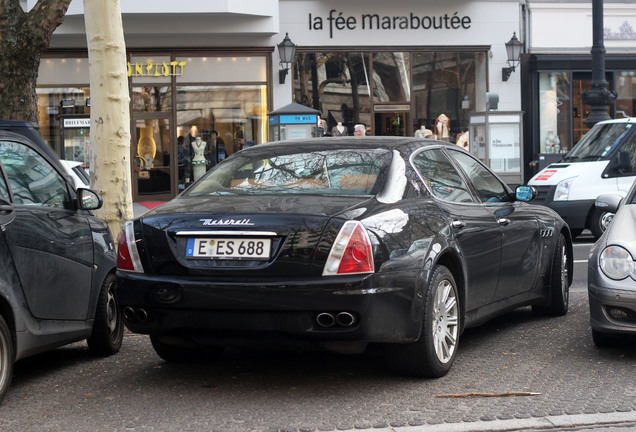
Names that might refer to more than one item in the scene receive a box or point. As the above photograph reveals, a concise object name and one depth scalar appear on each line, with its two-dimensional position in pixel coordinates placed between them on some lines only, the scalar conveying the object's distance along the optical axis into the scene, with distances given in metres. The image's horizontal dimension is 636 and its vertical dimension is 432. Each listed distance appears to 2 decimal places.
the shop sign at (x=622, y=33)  25.42
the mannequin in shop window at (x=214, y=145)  24.11
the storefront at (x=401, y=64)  24.11
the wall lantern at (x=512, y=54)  24.19
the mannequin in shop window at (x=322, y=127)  22.90
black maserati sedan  5.05
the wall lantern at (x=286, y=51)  23.27
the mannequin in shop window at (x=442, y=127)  24.83
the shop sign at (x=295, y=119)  18.98
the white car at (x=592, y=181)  14.34
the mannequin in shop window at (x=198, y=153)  24.06
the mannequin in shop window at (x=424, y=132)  24.67
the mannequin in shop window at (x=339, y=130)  23.92
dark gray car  5.29
